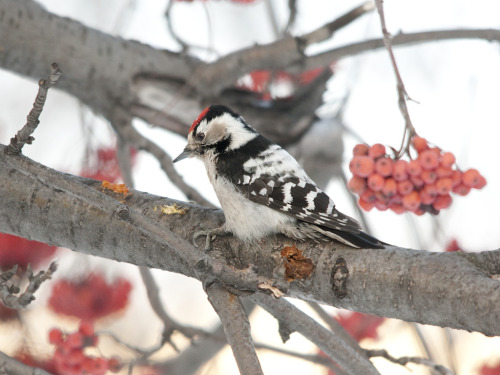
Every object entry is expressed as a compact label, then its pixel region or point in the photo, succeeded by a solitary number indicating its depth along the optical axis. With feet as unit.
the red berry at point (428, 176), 15.23
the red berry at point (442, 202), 15.76
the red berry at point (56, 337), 17.58
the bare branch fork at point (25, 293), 12.28
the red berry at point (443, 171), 15.34
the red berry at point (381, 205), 15.96
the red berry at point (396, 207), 15.94
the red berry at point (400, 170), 15.28
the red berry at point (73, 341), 17.29
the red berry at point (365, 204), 16.06
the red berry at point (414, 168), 15.17
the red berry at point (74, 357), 17.31
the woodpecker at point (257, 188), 15.34
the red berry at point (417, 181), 15.32
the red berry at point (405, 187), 15.48
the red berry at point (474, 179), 15.34
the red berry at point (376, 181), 15.40
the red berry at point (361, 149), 16.20
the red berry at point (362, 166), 15.46
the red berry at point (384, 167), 15.34
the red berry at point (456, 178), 15.46
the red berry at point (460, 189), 15.57
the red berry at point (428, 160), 15.20
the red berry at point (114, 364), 17.75
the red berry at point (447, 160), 15.34
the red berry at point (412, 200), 15.67
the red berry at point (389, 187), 15.39
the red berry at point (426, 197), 15.60
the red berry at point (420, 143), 15.49
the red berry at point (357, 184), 15.78
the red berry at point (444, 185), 15.31
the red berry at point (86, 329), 17.83
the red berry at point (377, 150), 15.72
